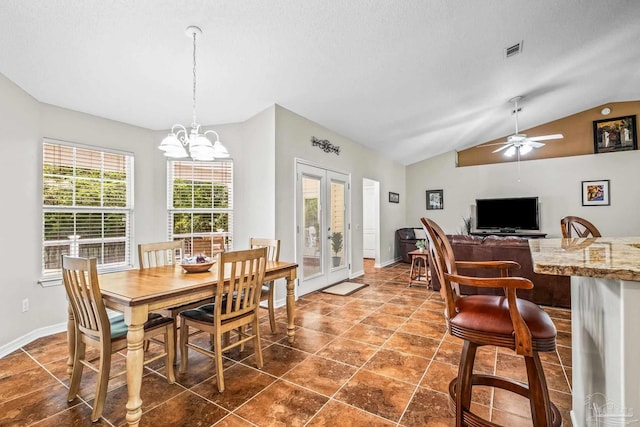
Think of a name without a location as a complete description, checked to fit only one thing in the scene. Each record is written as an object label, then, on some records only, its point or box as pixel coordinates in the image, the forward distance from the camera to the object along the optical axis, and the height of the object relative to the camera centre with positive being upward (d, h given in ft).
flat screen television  22.89 +0.16
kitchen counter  2.87 -1.28
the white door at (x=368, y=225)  27.99 -0.75
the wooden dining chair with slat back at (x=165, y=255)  7.90 -1.17
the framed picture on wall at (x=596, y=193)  21.17 +1.60
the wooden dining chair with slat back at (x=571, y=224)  8.18 -0.29
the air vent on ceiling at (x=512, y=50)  11.48 +6.48
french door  14.65 -0.49
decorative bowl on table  8.05 -1.24
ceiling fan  17.17 +4.31
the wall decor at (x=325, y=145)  15.37 +3.88
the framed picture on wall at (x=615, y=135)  20.59 +5.62
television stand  22.18 -1.33
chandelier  7.67 +1.87
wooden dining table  5.76 -1.60
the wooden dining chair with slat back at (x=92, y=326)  5.86 -2.34
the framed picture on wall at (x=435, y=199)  26.73 +1.55
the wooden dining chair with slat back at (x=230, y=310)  6.92 -2.33
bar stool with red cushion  4.21 -1.65
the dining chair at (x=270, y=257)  9.58 -1.39
